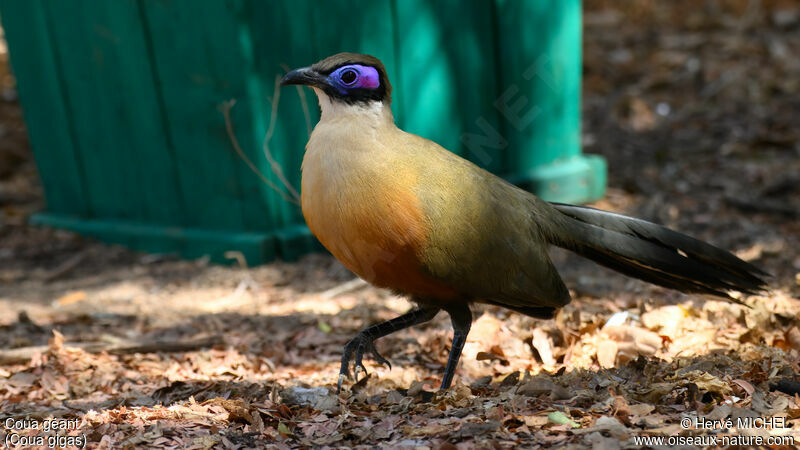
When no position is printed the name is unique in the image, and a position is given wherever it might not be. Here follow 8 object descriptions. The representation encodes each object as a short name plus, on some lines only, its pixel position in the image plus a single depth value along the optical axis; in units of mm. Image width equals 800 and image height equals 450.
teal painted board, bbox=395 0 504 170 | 11570
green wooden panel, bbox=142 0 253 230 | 10602
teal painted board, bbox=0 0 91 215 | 12609
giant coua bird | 6059
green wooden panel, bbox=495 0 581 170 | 12578
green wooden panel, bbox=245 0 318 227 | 10523
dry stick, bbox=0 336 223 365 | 7905
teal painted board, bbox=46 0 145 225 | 11859
